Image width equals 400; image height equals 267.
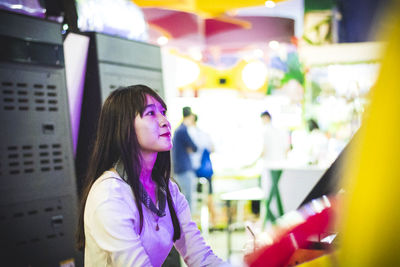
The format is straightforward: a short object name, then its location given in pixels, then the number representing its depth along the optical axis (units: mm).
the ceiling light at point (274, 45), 7156
